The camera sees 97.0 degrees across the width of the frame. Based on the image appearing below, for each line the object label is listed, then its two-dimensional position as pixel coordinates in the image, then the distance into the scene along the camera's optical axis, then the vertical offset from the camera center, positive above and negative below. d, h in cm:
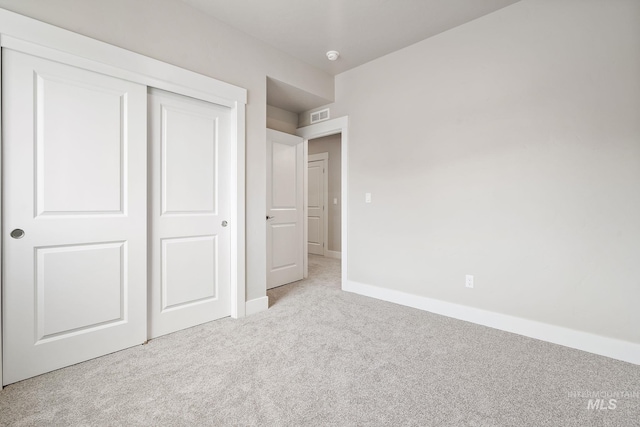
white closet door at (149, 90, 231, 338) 231 +4
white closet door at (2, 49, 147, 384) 170 +2
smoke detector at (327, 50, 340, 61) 313 +180
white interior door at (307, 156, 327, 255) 611 +21
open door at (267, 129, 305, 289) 374 +10
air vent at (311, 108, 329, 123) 387 +139
